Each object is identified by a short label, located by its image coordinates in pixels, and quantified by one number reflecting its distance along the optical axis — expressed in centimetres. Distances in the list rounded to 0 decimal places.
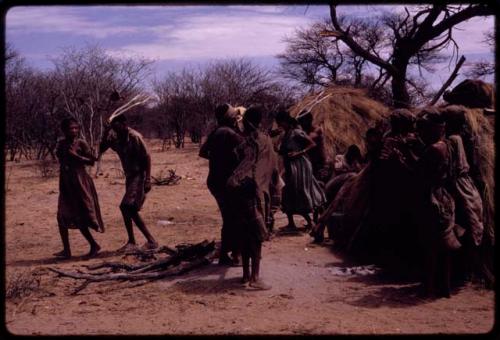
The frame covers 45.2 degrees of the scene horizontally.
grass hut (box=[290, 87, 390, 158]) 1025
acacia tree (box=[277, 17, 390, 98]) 2641
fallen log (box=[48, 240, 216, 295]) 603
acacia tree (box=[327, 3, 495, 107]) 1265
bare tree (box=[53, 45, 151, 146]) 2133
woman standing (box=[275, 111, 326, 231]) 830
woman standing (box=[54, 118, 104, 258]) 723
